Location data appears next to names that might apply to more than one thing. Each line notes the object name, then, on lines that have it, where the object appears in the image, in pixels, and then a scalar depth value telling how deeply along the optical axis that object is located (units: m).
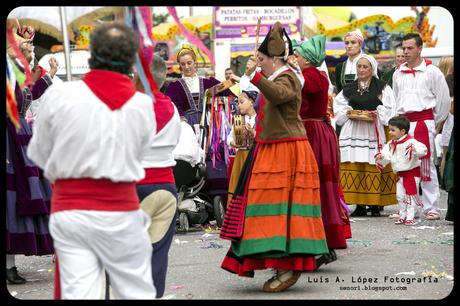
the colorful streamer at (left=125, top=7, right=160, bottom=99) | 9.31
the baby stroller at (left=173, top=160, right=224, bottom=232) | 17.67
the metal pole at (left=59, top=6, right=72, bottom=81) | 13.45
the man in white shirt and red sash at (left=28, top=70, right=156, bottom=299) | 8.15
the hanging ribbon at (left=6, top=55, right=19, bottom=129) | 9.88
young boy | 18.59
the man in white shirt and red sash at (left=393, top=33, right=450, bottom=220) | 19.14
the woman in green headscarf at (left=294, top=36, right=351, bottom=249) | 13.23
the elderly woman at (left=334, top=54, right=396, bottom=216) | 19.51
